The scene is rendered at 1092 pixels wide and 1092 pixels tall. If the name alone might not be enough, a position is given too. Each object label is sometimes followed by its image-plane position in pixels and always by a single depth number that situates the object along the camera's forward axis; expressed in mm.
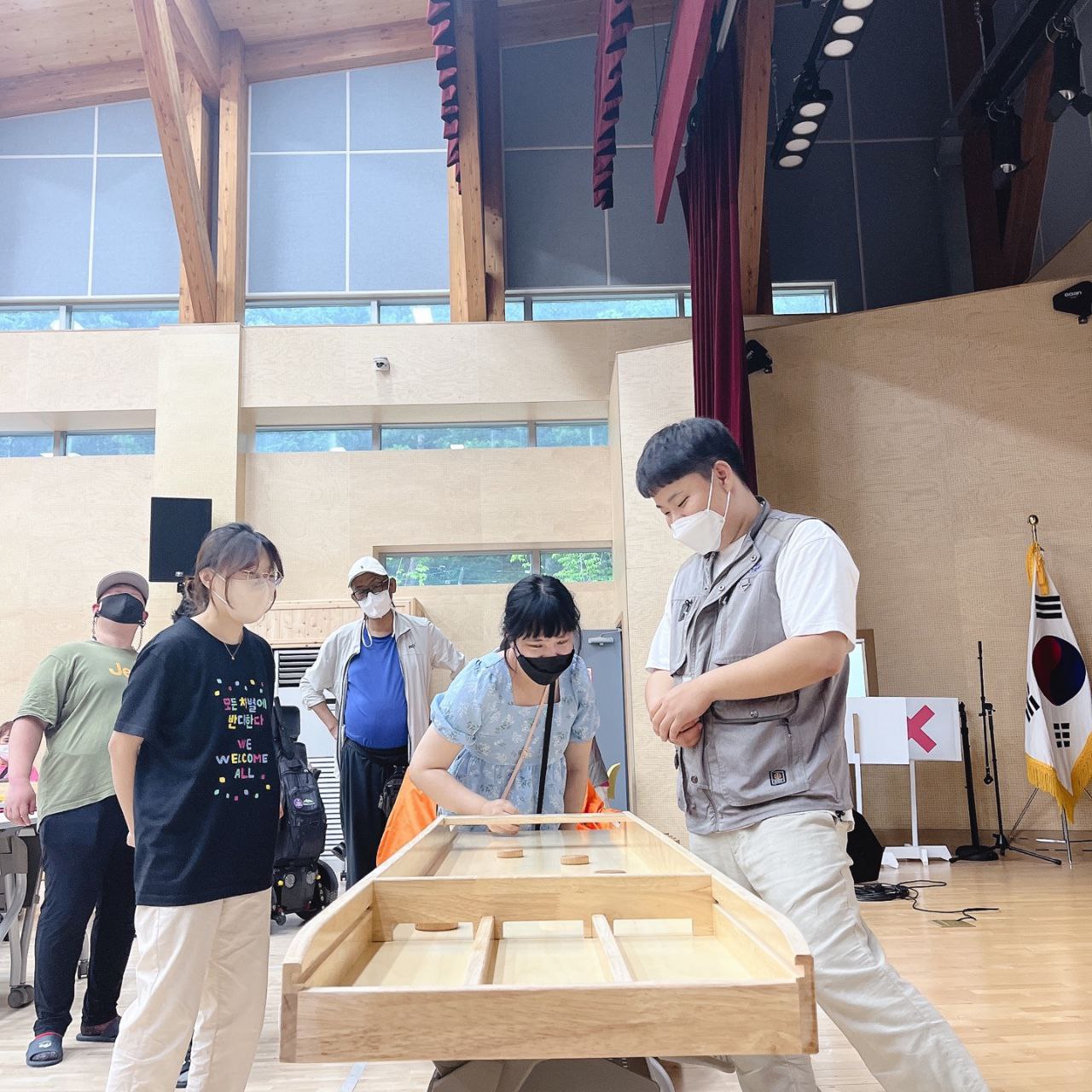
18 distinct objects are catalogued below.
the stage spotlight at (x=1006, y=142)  7746
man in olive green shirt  2984
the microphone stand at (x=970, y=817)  6699
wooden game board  947
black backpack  4449
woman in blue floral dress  2404
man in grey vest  1620
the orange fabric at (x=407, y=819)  2504
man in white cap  3811
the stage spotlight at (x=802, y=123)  7312
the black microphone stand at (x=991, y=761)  6906
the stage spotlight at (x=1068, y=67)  6848
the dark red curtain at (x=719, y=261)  7027
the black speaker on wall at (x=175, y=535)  7301
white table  3734
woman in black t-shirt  1994
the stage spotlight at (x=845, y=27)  6305
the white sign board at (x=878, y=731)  6547
